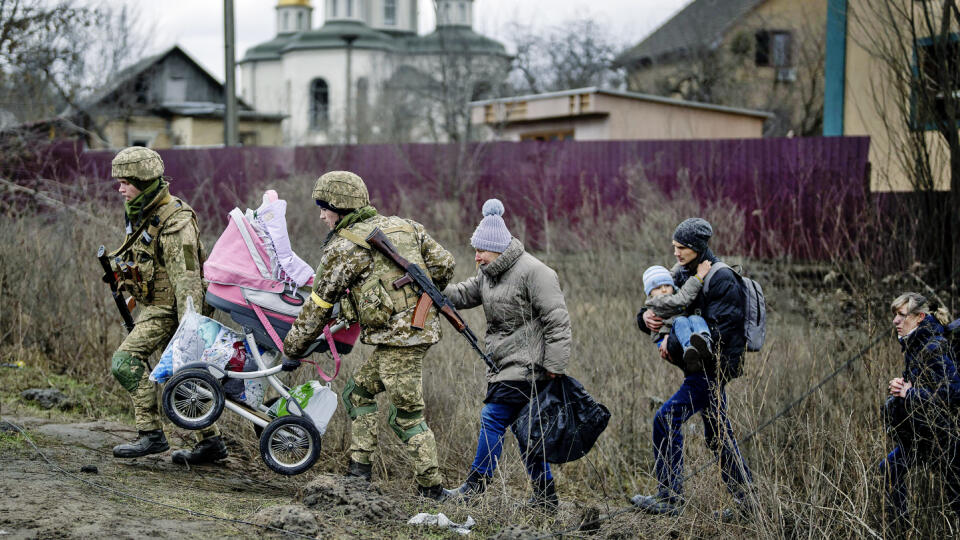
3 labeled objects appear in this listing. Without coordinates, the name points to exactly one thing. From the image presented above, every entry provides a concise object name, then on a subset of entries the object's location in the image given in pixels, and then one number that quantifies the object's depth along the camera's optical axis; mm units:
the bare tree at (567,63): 35688
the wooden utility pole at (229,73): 17047
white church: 35250
